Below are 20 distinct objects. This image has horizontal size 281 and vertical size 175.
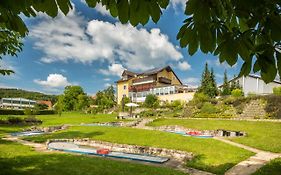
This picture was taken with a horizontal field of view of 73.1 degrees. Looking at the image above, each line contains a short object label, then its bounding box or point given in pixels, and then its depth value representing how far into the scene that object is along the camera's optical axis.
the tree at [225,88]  34.98
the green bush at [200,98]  29.57
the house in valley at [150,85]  44.93
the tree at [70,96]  55.03
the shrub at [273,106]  22.01
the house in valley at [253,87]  32.33
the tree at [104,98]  47.05
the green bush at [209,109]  26.51
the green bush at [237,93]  29.36
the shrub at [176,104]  35.30
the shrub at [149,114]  32.50
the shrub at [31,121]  24.66
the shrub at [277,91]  24.70
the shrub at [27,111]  30.32
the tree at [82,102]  47.68
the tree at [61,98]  53.17
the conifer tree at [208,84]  37.43
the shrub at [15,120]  23.32
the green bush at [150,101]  38.89
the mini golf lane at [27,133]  17.22
